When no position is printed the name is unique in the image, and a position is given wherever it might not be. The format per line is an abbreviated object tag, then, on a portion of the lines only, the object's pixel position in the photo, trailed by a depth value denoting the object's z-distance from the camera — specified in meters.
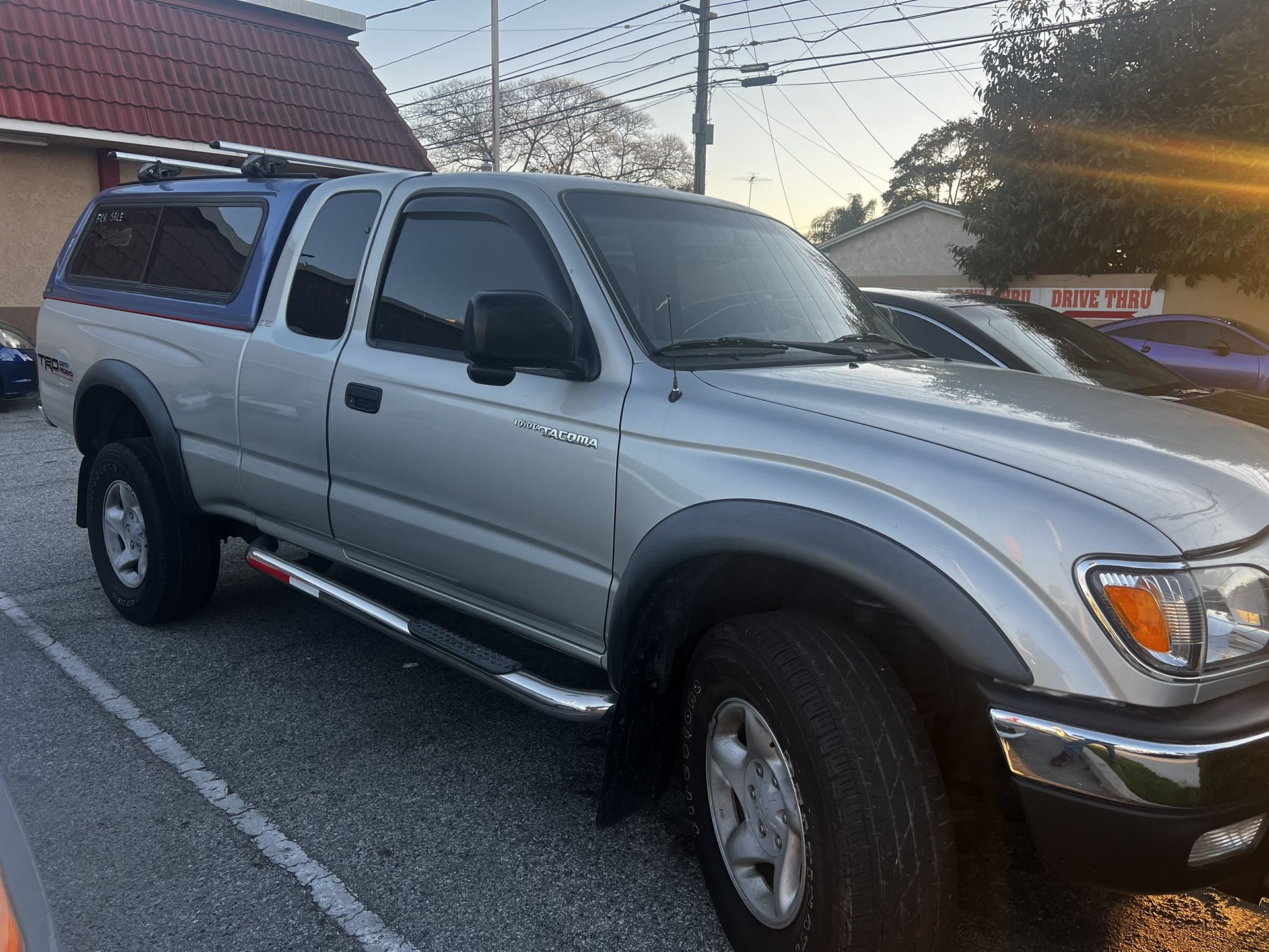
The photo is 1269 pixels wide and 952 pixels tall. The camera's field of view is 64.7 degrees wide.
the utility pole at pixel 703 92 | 22.78
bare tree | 46.22
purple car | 12.70
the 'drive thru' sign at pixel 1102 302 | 19.17
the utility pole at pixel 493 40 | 26.80
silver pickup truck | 1.89
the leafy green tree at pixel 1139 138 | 15.47
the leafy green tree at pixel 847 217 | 82.50
